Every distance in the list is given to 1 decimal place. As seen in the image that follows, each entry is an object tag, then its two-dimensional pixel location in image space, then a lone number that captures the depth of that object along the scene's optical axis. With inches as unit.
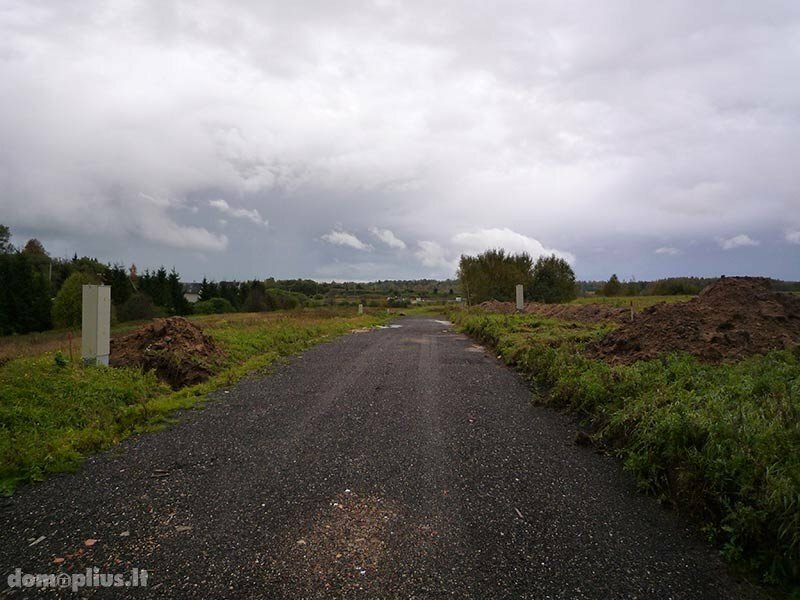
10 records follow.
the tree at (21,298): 1716.3
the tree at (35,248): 2792.8
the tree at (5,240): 2217.0
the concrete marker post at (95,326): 303.4
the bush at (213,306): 2711.6
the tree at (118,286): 2149.4
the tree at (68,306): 1738.4
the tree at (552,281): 1874.4
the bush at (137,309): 1964.9
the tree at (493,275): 1781.5
